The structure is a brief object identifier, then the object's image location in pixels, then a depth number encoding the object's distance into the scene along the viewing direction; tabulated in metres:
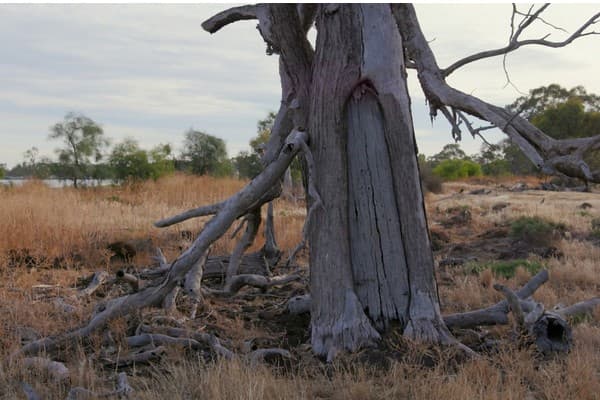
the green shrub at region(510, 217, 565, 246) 11.78
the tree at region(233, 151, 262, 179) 31.40
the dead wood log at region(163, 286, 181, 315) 5.96
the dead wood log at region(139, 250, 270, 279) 8.02
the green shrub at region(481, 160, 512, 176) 49.10
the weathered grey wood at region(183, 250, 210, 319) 6.39
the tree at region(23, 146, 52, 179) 30.49
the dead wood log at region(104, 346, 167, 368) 4.87
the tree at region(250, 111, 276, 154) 28.76
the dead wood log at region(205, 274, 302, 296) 7.28
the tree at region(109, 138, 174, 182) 26.92
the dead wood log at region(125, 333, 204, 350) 5.18
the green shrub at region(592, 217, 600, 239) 12.62
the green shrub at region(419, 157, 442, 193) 31.36
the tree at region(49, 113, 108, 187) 31.34
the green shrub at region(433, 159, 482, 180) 48.69
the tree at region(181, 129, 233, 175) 31.22
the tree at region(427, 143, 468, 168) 66.38
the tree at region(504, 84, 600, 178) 37.69
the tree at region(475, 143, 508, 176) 48.94
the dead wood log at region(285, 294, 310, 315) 6.19
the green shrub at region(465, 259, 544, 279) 8.70
